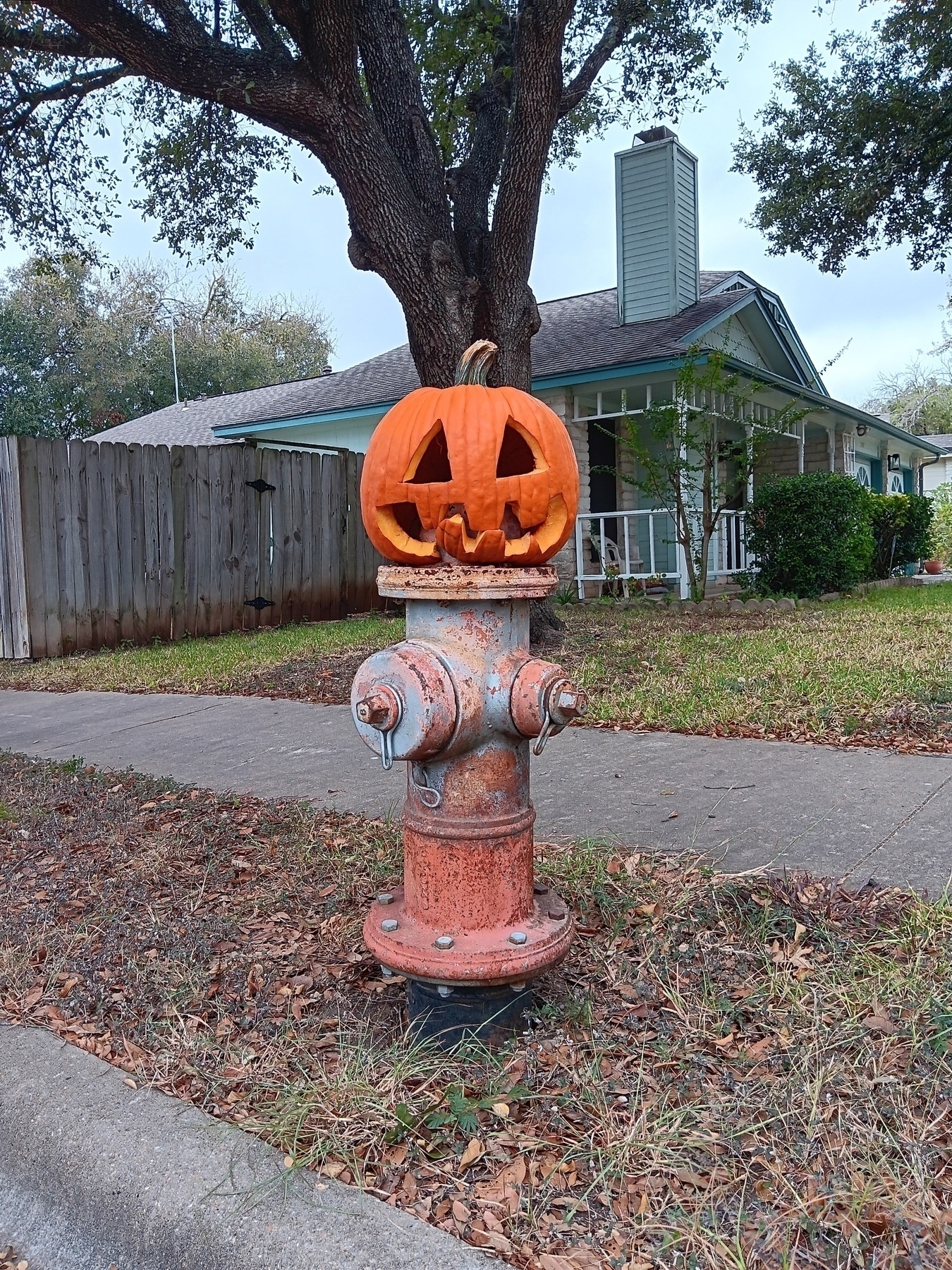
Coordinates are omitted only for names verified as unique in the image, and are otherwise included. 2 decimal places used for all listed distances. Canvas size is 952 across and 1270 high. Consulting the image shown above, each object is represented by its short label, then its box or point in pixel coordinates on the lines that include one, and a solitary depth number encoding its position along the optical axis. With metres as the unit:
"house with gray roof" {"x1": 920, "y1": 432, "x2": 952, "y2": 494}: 34.84
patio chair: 12.05
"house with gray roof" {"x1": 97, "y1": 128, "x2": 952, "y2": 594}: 12.29
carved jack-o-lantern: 2.12
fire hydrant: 1.98
